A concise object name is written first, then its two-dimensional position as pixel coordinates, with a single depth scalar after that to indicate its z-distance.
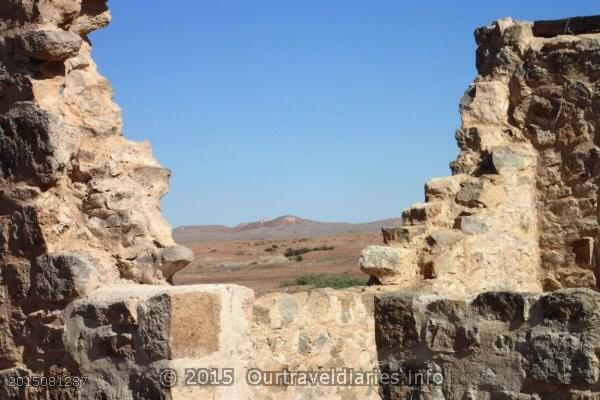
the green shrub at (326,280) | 20.96
